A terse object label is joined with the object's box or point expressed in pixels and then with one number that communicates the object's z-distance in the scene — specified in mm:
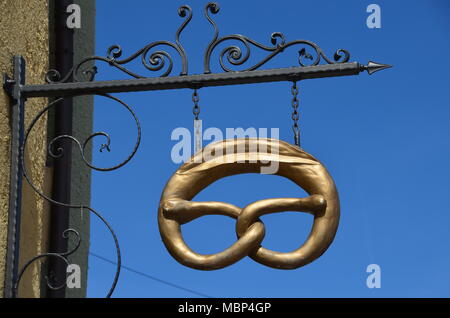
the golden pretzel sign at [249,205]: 3240
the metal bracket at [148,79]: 3432
